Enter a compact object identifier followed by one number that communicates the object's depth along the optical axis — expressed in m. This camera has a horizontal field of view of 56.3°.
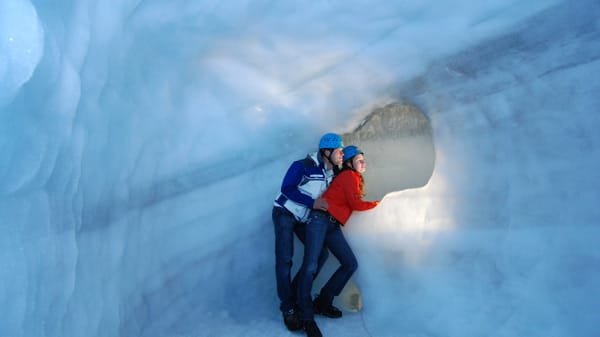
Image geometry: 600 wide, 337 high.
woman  2.90
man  2.94
